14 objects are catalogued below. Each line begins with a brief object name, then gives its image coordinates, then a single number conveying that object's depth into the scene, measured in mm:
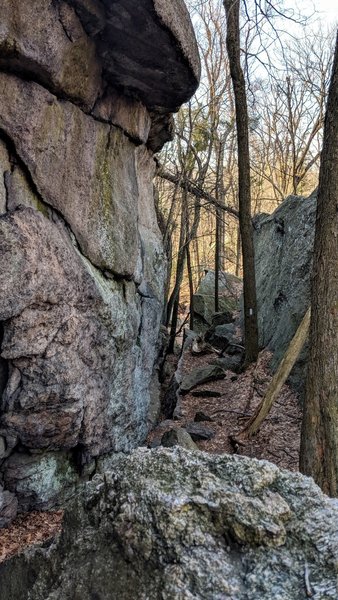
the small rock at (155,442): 7852
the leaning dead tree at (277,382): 6609
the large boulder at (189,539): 1820
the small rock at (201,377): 10664
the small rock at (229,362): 11725
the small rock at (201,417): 8758
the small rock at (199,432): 7812
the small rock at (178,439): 6879
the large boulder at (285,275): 10086
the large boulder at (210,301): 17375
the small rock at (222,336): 14047
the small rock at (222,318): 16219
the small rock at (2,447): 5523
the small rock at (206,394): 10016
